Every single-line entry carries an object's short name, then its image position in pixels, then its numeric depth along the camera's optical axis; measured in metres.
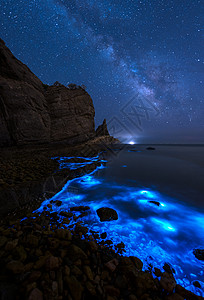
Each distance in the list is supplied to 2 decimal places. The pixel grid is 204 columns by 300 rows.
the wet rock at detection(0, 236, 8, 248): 2.00
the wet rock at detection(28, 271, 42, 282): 1.49
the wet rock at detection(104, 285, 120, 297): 1.59
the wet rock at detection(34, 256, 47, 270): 1.68
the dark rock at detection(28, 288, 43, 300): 1.30
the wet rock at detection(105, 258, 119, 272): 1.93
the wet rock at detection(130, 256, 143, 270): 2.17
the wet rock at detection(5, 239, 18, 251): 1.92
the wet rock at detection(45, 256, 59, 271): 1.69
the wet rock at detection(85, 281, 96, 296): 1.55
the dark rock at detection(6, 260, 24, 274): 1.54
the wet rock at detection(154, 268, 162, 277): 2.13
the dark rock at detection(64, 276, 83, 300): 1.48
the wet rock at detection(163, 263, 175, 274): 2.28
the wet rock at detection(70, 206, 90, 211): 4.12
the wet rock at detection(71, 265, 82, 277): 1.74
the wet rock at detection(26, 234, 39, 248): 2.10
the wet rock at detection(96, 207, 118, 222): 3.77
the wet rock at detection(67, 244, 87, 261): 2.01
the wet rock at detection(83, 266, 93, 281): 1.73
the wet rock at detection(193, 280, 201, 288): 2.08
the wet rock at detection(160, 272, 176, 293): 1.80
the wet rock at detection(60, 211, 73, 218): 3.58
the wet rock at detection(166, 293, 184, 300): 1.67
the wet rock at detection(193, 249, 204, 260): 2.66
